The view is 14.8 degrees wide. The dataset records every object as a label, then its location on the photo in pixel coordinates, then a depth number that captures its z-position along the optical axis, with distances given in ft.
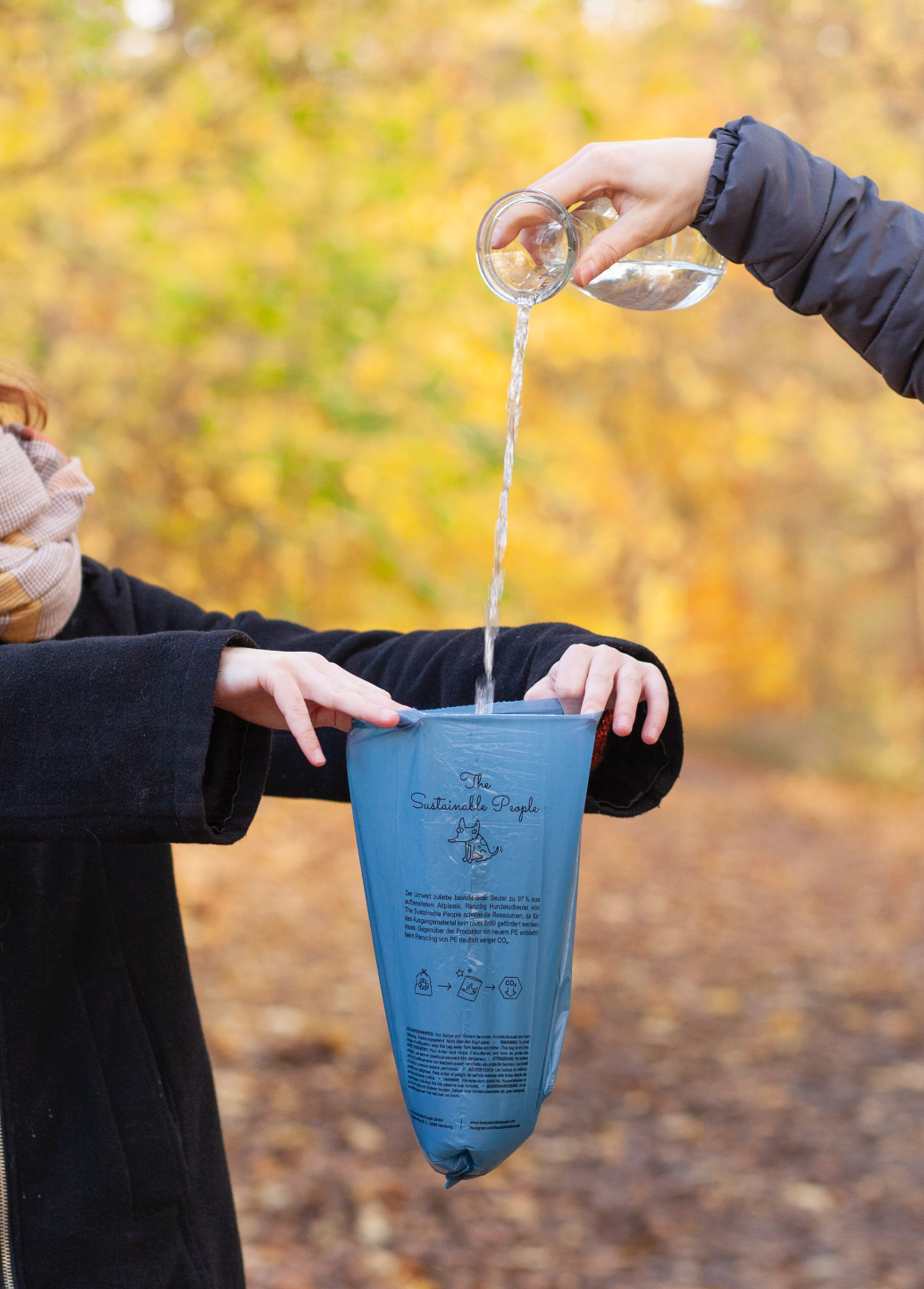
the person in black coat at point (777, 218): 7.48
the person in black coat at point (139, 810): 7.00
